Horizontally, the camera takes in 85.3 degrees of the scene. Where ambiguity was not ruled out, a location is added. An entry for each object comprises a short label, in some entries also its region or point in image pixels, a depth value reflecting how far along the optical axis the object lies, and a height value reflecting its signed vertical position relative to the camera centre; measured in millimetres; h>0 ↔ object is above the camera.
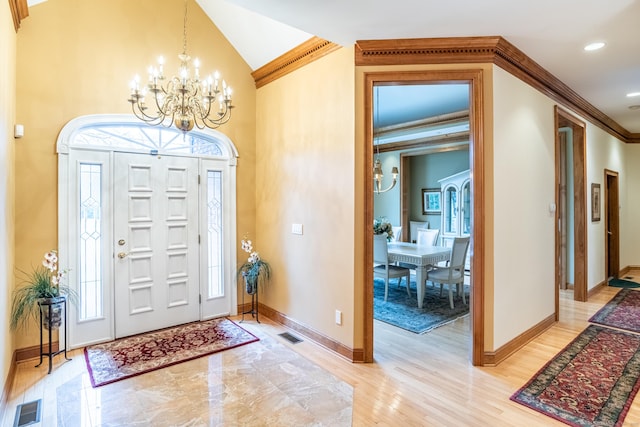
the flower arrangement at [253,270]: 4285 -687
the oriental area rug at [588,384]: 2406 -1364
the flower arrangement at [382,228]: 5566 -209
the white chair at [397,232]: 6895 -340
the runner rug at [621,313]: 4207 -1324
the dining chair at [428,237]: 6142 -405
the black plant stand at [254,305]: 4340 -1185
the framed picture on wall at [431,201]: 8148 +329
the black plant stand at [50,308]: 3018 -802
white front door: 3748 -296
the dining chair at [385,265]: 5039 -741
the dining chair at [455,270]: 4777 -797
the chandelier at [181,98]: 2516 +994
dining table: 4730 -595
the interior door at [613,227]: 6660 -259
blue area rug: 4227 -1302
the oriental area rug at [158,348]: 3029 -1325
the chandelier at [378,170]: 5631 +792
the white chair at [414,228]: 8344 -321
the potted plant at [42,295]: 3043 -703
